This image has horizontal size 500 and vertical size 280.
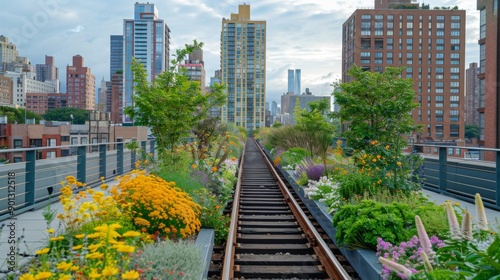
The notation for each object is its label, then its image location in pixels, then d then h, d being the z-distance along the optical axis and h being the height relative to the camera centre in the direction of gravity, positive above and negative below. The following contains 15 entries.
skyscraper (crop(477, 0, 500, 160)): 40.66 +5.45
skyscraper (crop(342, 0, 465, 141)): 105.25 +20.10
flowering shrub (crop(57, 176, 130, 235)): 5.01 -1.00
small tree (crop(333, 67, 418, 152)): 11.12 +0.69
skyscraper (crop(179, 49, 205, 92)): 135.50 +20.11
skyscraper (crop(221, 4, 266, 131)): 163.88 +23.80
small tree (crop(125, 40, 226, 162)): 11.86 +0.83
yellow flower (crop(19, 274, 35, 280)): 2.54 -0.83
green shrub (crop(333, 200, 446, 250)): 5.91 -1.22
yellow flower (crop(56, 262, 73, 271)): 2.72 -0.82
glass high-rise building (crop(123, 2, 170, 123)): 184.75 +37.89
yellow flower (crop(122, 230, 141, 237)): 3.10 -0.71
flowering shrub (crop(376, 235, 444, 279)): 4.61 -1.34
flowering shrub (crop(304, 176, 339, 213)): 8.95 -1.32
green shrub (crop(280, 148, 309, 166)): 18.27 -0.97
